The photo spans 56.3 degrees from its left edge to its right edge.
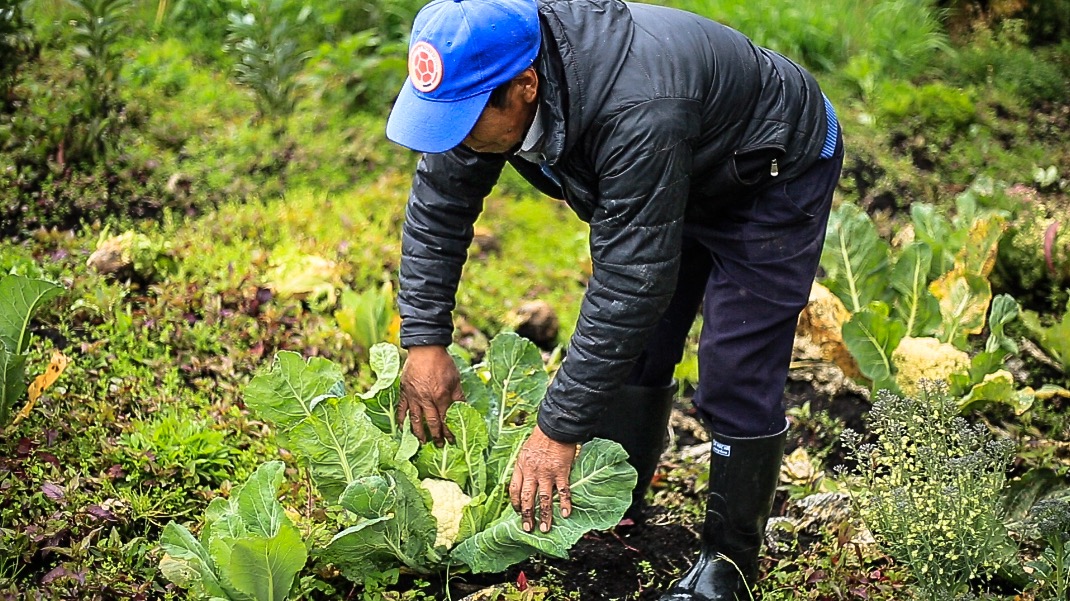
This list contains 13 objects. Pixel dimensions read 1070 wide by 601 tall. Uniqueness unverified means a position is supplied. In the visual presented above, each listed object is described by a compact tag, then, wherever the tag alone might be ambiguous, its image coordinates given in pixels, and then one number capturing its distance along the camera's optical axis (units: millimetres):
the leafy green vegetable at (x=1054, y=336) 4125
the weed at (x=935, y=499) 2729
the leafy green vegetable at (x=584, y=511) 2836
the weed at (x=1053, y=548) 2857
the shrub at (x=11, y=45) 5098
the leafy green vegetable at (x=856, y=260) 4301
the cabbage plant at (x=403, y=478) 2818
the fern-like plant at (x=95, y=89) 5098
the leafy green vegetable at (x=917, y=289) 4156
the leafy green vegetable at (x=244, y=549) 2559
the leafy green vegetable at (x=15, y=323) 3232
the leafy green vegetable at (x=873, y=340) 3871
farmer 2377
